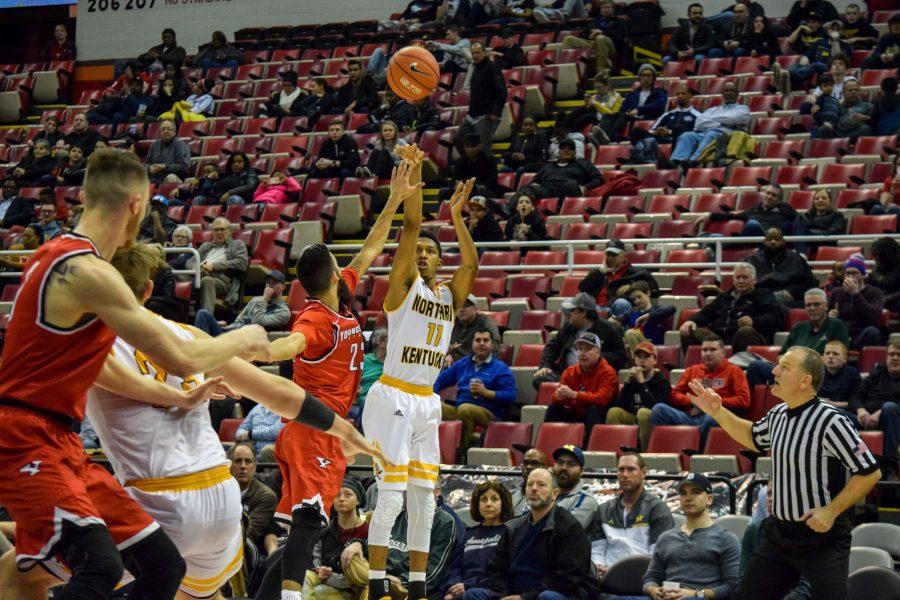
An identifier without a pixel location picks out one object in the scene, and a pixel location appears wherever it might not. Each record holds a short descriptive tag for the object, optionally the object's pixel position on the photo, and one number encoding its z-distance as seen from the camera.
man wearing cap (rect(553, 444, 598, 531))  9.25
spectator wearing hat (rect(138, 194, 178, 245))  15.59
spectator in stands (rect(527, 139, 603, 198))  16.72
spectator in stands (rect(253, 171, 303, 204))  18.12
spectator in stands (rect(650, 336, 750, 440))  10.59
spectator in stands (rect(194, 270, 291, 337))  13.86
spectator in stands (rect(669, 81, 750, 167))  16.77
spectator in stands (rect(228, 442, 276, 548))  9.66
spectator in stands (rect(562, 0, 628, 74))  20.08
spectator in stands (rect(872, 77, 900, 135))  16.14
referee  6.26
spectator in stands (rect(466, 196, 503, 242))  14.85
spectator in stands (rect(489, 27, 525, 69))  20.23
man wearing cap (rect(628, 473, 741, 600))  7.96
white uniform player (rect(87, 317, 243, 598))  4.64
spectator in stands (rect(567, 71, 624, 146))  18.31
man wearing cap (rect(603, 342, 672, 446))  10.96
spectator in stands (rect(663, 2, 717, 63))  19.72
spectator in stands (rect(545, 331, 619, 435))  11.12
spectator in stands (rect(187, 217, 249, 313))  15.02
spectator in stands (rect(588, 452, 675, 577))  8.91
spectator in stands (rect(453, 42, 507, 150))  17.72
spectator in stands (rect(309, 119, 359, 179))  18.06
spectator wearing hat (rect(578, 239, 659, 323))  13.08
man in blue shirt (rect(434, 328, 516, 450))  11.47
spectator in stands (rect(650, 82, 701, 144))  17.31
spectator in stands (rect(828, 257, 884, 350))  11.56
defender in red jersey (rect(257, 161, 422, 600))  6.68
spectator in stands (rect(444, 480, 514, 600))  8.91
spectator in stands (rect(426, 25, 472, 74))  20.66
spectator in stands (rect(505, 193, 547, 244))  14.84
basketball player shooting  7.27
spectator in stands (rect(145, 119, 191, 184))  19.98
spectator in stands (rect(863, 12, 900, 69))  17.42
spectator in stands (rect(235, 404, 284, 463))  11.50
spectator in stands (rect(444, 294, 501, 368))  12.20
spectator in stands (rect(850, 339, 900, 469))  9.85
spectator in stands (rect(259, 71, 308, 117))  21.39
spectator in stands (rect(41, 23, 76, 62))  27.86
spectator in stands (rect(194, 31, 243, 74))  24.05
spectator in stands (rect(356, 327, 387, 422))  11.98
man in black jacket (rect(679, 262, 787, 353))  11.96
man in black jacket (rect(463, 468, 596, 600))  8.31
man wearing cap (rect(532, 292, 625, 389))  11.77
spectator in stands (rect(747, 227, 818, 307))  12.59
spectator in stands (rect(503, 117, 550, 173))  17.81
